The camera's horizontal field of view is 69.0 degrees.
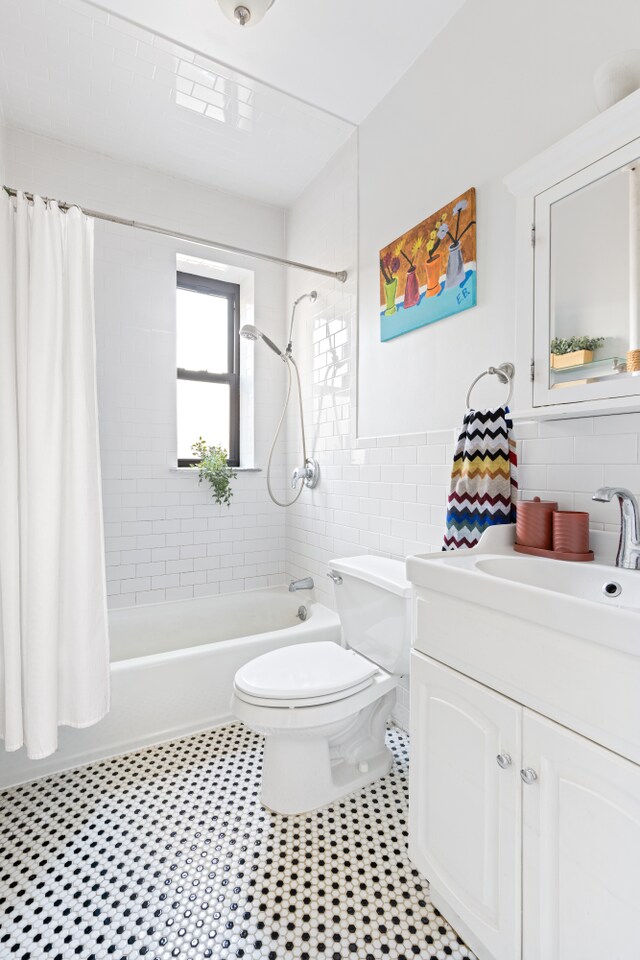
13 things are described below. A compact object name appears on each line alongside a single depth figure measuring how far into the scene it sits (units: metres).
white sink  0.73
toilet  1.43
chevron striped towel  1.39
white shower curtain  1.46
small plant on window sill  2.62
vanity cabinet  0.74
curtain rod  1.59
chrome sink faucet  1.02
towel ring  1.45
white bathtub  1.76
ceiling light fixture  1.57
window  2.77
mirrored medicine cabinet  1.03
